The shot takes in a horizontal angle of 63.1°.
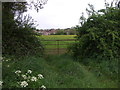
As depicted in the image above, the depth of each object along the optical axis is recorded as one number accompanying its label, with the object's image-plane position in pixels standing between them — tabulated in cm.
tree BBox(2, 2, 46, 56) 556
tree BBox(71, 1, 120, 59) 468
